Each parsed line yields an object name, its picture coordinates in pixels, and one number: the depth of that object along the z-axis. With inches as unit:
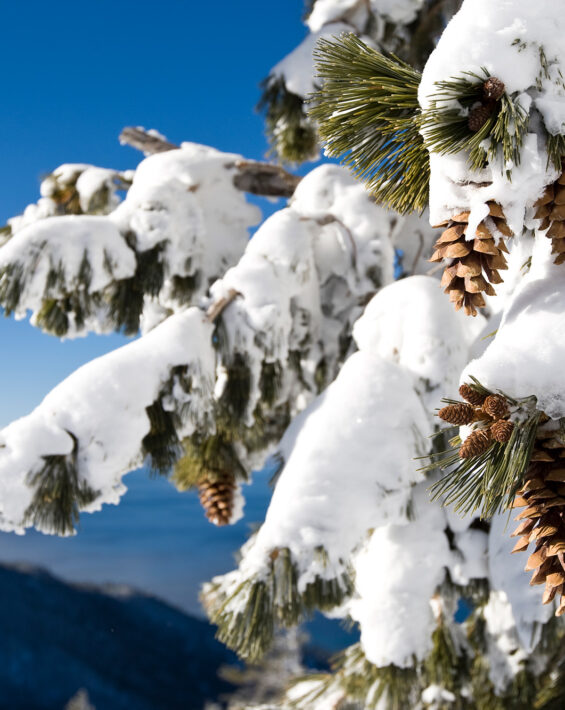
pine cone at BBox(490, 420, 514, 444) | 28.3
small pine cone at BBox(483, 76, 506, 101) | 32.1
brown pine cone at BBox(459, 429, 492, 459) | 28.5
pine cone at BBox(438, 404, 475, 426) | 28.4
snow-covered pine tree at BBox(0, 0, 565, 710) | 31.9
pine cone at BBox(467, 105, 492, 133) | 32.2
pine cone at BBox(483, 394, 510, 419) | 28.9
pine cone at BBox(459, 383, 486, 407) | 29.4
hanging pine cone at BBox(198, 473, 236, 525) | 103.1
